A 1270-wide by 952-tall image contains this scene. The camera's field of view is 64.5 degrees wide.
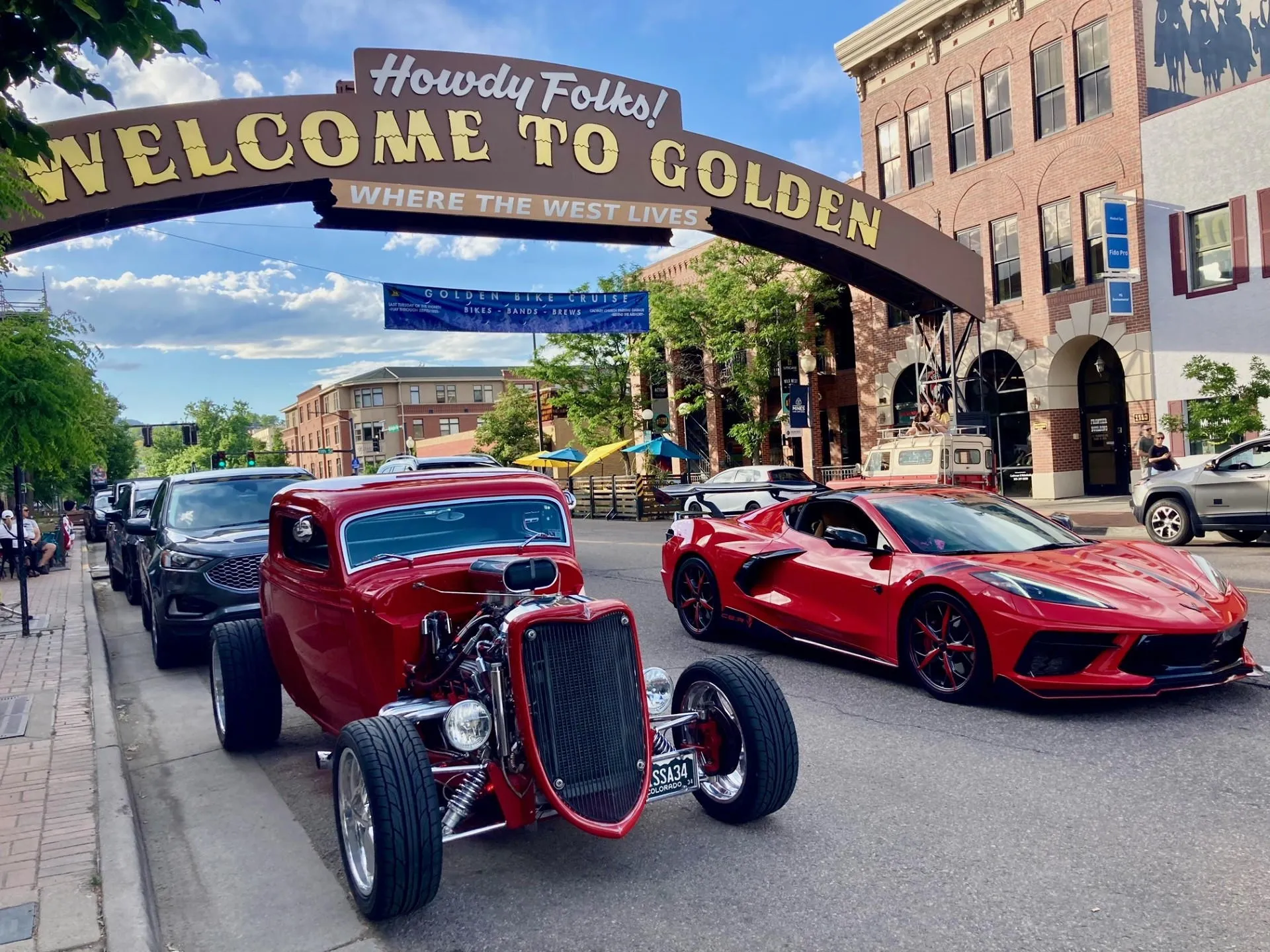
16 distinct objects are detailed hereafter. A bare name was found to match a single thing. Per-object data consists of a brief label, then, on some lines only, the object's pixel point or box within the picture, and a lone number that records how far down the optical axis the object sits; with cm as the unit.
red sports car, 583
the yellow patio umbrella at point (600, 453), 3316
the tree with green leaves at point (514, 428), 5744
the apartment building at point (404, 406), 9900
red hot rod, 389
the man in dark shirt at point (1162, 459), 1683
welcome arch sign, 1531
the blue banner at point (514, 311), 2188
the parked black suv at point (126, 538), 1477
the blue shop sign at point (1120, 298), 2169
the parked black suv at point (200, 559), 913
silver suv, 1367
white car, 2167
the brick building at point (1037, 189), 2292
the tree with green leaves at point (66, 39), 387
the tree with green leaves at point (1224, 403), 1708
